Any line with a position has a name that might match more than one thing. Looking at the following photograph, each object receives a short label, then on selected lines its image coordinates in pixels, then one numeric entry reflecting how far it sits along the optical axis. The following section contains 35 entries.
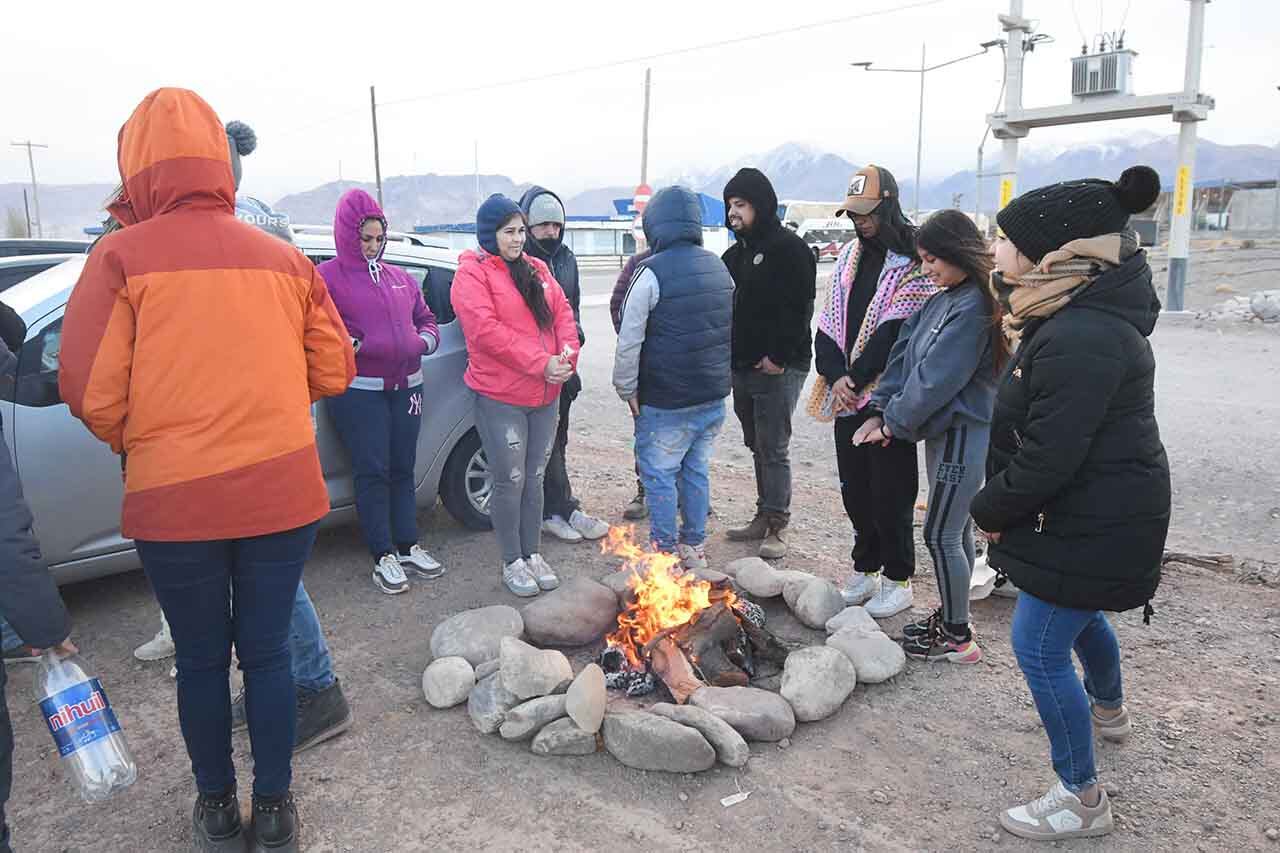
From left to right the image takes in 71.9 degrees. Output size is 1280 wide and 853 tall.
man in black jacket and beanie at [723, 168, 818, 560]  4.99
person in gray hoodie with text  3.58
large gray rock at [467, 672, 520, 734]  3.41
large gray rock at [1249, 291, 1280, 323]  14.38
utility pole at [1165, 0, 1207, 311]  15.16
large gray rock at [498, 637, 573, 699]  3.47
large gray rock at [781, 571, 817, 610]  4.38
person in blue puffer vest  4.55
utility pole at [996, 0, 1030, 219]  17.05
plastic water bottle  2.53
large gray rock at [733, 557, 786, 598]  4.48
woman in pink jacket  4.40
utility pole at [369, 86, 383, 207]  35.03
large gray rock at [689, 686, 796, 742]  3.32
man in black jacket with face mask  5.13
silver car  3.91
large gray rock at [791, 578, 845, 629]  4.23
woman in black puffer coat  2.52
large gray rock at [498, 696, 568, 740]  3.32
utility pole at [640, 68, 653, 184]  27.25
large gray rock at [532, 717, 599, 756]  3.24
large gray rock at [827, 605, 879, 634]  4.05
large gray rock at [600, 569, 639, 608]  4.31
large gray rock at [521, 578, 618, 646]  4.07
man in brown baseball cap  4.14
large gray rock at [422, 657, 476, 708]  3.61
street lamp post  23.70
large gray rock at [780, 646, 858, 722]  3.48
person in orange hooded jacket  2.35
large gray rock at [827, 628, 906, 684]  3.73
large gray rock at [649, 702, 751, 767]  3.17
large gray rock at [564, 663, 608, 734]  3.25
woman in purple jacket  4.46
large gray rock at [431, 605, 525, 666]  3.88
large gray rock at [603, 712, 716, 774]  3.12
